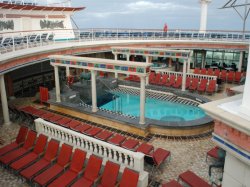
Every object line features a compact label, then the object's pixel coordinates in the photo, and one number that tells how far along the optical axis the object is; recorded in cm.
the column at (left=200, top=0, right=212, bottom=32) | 2911
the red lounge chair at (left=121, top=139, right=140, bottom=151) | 893
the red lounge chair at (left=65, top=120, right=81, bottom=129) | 1090
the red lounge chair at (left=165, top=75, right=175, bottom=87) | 1794
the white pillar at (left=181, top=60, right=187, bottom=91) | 1625
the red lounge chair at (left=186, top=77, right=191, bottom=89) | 1758
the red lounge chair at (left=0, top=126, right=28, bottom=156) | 912
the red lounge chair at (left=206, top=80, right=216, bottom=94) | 1684
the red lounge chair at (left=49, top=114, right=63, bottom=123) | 1156
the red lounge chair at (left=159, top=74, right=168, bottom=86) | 1836
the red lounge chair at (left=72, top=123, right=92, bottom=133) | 1042
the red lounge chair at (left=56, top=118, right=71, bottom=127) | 1117
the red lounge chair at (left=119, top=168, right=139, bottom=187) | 661
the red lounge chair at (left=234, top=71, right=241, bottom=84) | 1959
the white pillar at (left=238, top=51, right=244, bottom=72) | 2230
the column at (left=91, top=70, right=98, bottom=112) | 1275
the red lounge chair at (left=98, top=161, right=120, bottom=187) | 691
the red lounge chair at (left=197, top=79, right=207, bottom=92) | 1692
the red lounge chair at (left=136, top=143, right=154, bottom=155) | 855
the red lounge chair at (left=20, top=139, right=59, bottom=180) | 747
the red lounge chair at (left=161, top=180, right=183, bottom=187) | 682
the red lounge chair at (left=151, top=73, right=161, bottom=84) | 1873
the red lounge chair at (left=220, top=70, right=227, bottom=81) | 2007
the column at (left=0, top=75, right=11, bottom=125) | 1189
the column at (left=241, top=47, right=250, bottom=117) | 415
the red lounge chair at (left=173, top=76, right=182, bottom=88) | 1758
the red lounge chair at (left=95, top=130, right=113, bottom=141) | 973
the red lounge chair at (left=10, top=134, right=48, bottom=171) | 786
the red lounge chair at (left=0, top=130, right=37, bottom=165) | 829
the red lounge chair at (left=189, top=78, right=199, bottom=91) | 1719
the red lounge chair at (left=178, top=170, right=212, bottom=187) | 692
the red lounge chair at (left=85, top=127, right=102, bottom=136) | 1009
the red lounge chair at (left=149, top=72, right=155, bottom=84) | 1893
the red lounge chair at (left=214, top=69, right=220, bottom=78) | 2034
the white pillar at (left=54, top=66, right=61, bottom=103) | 1433
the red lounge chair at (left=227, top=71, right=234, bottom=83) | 1979
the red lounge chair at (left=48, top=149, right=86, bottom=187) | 702
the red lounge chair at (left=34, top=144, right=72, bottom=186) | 712
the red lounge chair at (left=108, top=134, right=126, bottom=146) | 925
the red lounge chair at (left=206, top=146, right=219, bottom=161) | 850
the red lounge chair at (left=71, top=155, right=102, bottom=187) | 709
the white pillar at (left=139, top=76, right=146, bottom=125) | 1134
